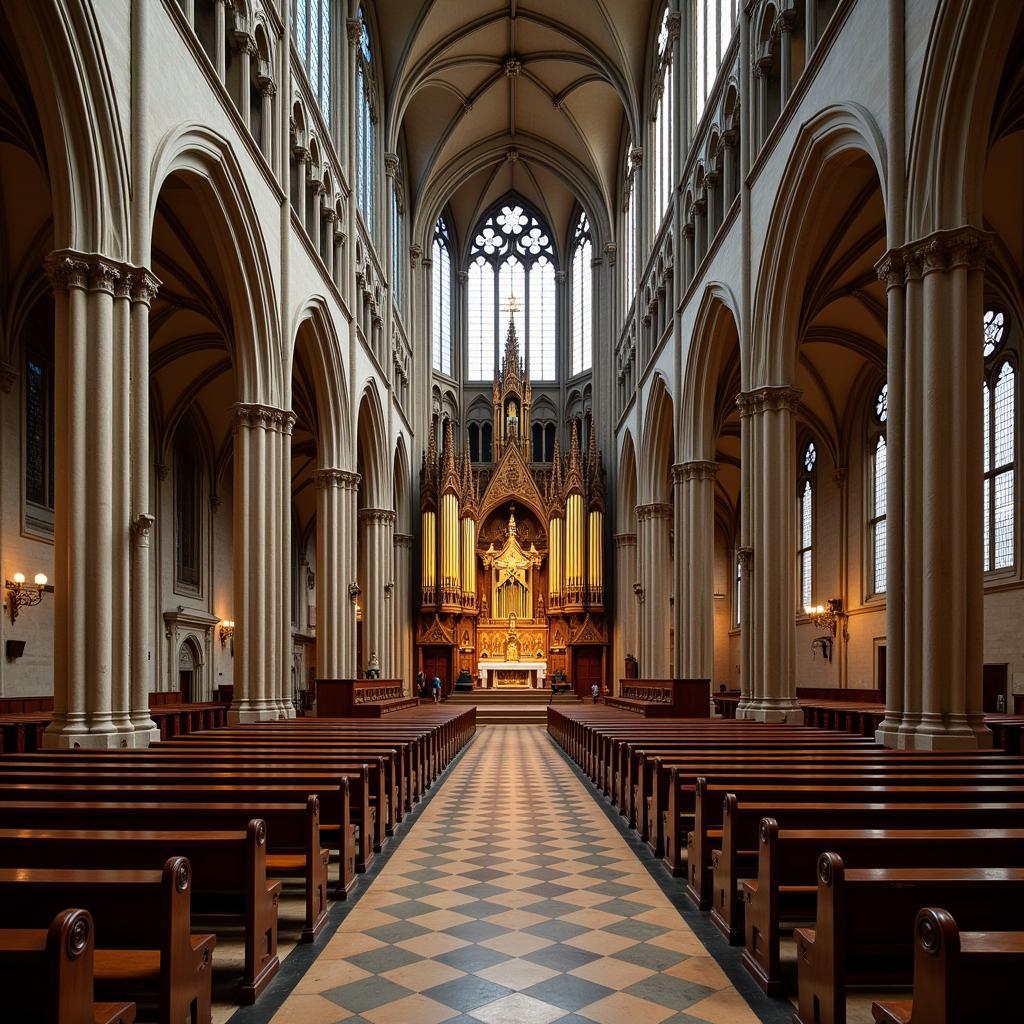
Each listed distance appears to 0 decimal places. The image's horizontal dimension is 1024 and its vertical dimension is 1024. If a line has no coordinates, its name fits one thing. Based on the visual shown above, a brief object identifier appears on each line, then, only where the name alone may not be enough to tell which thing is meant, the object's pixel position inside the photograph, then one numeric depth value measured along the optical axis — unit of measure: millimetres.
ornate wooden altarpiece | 37219
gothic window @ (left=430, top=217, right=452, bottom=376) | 41062
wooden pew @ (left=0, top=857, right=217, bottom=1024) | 3773
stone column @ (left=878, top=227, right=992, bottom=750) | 10219
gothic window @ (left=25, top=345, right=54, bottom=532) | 18406
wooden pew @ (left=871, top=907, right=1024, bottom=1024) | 2848
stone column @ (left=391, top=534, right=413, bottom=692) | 35344
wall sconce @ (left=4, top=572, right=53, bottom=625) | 16828
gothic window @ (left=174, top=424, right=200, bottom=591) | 26953
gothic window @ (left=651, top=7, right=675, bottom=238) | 25500
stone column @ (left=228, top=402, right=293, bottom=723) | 16438
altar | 37094
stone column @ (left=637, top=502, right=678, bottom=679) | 28266
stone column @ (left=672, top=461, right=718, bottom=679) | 22500
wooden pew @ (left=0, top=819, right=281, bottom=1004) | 4555
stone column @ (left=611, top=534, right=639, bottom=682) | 33562
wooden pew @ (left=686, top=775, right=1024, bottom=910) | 5961
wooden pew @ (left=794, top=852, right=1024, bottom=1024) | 3863
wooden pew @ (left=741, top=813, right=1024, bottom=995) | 4531
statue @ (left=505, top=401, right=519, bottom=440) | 39438
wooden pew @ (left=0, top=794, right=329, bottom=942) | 5367
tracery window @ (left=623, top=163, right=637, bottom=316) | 31675
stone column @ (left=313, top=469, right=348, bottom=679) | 22812
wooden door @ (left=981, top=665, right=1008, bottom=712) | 17969
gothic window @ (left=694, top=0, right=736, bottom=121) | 19672
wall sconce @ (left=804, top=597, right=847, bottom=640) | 26156
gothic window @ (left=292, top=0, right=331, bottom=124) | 19953
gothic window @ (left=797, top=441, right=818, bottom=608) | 29078
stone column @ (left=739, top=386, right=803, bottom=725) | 16328
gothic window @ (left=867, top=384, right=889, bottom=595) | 24688
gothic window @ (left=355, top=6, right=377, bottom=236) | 26500
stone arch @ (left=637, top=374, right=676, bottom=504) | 27875
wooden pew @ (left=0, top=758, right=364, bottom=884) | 6393
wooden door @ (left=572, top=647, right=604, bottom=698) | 37531
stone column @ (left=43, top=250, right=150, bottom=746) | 9984
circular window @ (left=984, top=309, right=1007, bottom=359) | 18750
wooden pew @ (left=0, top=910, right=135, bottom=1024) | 2812
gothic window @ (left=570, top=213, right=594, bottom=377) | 41094
